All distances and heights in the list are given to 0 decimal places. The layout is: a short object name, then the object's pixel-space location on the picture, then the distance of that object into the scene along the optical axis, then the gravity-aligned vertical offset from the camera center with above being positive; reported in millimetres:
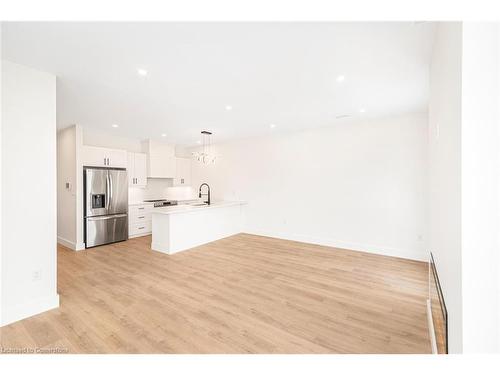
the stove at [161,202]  6054 -464
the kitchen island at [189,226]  4219 -877
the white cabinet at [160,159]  6008 +826
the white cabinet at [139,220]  5402 -880
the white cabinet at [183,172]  6836 +491
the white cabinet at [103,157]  4648 +698
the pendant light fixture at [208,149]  6431 +1225
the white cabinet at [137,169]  5584 +476
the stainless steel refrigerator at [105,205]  4566 -424
